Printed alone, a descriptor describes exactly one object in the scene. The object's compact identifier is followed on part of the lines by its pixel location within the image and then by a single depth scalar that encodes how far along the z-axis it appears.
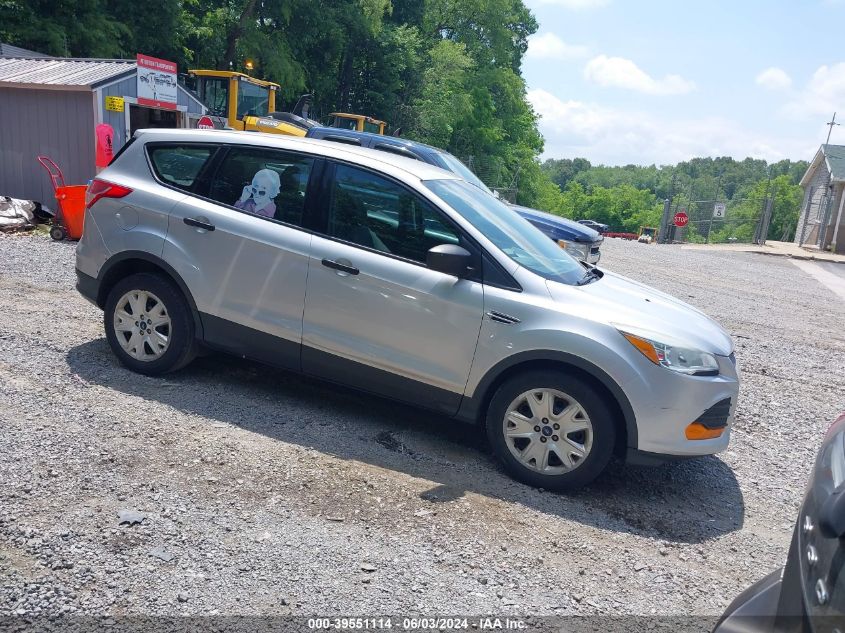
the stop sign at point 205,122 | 15.32
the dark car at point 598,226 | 15.98
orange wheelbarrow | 10.61
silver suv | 3.98
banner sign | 13.55
